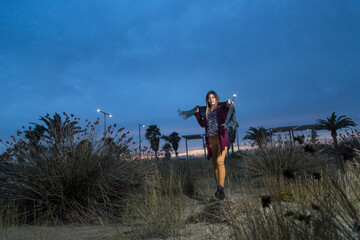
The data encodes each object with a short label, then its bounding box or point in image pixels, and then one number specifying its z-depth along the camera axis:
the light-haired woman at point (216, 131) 5.67
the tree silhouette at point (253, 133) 18.82
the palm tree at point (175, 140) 55.34
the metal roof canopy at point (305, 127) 19.52
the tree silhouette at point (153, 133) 45.00
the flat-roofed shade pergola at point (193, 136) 25.58
